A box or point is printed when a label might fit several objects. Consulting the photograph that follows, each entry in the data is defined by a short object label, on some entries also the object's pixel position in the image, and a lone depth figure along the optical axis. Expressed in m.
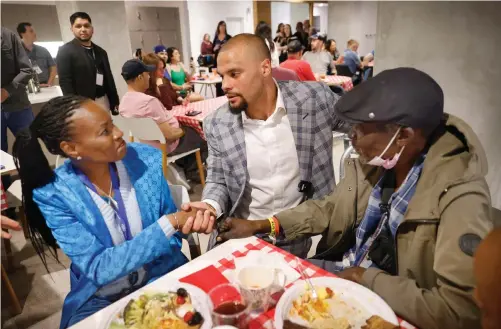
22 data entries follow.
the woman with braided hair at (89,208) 1.47
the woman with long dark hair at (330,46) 9.45
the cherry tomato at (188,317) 1.12
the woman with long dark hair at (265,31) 6.07
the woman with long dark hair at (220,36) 9.59
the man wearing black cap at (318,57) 7.71
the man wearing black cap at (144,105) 3.65
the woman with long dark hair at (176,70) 7.31
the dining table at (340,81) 6.32
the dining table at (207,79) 7.55
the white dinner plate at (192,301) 1.13
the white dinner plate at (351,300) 1.12
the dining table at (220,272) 1.16
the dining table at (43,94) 4.85
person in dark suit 4.20
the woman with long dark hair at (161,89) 4.44
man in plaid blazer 2.07
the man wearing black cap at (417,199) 1.08
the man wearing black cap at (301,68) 4.76
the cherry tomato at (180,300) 1.20
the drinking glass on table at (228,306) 1.09
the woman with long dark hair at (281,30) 11.61
